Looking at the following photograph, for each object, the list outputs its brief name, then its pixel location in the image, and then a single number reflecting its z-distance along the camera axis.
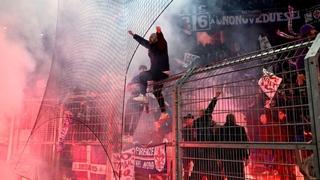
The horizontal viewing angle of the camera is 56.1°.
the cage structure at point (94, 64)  4.18
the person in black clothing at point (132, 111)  4.30
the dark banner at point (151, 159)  3.48
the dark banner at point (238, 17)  6.69
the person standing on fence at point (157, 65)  4.00
